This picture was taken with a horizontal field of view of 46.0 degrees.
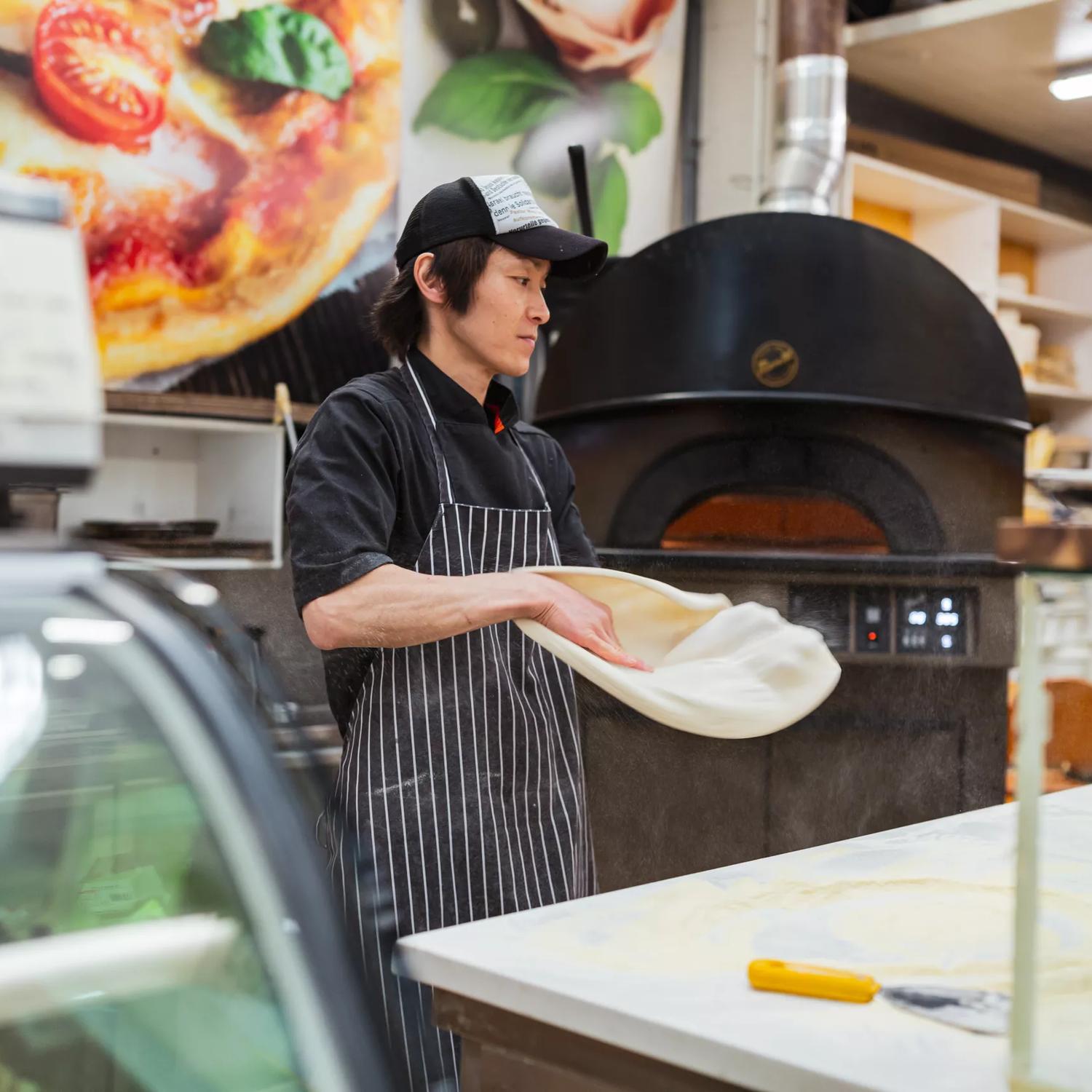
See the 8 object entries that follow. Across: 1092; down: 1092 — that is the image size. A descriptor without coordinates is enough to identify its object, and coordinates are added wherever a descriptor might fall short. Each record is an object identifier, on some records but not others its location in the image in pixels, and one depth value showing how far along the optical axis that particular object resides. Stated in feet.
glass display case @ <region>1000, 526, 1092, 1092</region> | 2.27
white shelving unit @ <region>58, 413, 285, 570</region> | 10.05
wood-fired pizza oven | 8.12
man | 4.52
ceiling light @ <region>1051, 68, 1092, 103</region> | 14.66
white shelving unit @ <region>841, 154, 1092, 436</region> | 15.10
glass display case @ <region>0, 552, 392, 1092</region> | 2.07
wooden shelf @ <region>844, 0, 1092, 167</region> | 13.61
